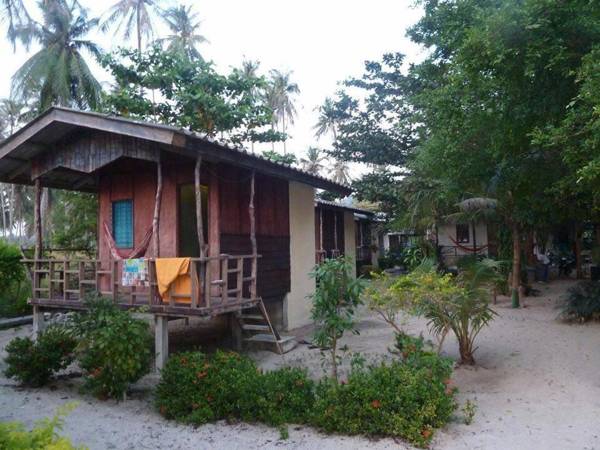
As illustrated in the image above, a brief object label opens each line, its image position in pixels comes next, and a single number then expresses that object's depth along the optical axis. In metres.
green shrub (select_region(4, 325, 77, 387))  7.24
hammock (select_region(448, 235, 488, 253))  23.77
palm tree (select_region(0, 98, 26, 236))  39.36
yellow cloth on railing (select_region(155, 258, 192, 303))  7.47
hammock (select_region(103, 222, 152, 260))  9.02
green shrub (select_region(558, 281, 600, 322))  10.66
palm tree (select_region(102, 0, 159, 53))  25.77
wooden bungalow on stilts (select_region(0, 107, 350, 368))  7.71
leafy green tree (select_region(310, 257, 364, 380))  6.09
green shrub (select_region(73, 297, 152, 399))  6.35
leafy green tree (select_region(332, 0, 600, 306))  6.05
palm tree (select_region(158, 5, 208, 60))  28.30
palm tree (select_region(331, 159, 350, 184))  54.09
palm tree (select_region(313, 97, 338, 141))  23.16
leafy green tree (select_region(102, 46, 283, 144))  17.95
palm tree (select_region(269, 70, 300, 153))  40.22
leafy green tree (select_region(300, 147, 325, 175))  50.09
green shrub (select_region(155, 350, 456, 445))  5.24
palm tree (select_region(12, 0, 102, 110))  21.39
